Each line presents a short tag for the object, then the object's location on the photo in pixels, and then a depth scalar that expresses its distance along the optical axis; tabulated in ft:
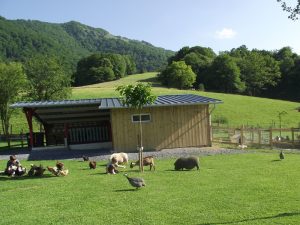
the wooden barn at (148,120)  77.92
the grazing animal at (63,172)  49.83
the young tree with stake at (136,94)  54.34
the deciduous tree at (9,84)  129.08
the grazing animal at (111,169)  50.21
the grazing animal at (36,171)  49.70
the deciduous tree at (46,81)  135.74
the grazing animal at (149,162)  52.44
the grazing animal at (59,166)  50.16
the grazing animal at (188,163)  51.01
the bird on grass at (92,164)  55.52
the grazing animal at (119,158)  53.18
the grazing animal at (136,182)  38.34
